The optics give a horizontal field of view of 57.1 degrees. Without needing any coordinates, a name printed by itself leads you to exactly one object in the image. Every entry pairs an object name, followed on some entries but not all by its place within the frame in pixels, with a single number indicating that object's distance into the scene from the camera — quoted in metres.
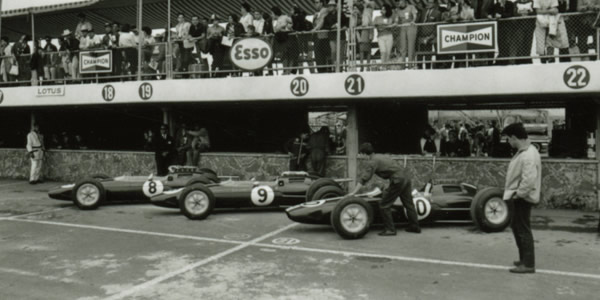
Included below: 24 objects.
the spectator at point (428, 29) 13.04
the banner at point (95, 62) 17.32
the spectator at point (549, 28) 11.70
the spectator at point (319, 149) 14.76
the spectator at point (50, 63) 18.45
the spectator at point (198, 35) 15.78
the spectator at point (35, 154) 18.69
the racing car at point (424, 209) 9.34
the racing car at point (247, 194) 11.47
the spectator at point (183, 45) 16.17
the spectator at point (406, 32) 13.12
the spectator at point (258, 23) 15.68
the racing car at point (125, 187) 12.92
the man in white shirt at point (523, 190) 6.97
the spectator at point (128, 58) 17.06
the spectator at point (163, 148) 16.34
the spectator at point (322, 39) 14.32
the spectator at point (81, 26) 18.67
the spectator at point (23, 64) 19.08
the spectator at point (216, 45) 15.51
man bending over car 9.52
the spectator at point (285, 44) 14.70
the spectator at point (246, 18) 15.73
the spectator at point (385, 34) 13.48
